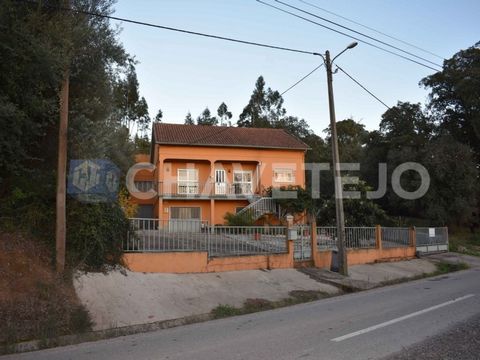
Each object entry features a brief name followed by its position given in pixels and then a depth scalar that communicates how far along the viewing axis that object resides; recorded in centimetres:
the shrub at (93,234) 1020
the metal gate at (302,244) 1568
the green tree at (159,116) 6652
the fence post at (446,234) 2546
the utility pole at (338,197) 1498
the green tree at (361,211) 2352
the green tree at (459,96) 3506
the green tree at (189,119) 7298
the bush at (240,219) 2556
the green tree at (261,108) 6475
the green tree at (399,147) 3566
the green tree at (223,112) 7250
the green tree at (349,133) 5872
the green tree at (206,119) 7046
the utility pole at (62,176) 957
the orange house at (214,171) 2980
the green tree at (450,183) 3275
